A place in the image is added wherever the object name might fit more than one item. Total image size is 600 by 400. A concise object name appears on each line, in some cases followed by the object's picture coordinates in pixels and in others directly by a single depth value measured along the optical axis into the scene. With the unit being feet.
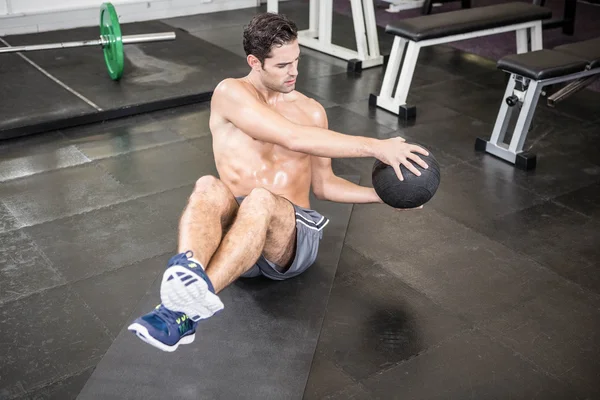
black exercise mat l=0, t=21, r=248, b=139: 13.71
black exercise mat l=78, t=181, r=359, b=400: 6.32
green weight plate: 14.20
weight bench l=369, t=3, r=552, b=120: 14.07
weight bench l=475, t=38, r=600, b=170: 11.93
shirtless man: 5.77
